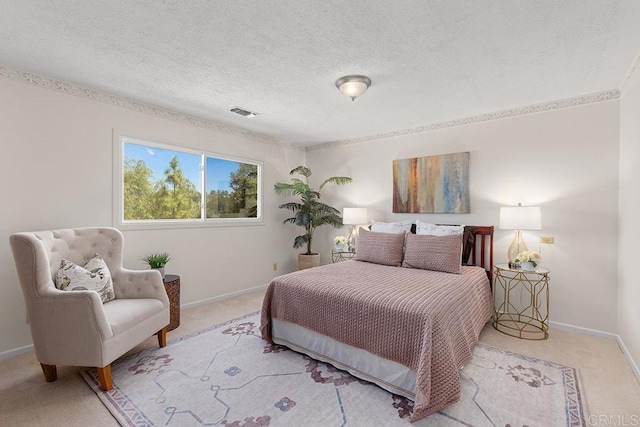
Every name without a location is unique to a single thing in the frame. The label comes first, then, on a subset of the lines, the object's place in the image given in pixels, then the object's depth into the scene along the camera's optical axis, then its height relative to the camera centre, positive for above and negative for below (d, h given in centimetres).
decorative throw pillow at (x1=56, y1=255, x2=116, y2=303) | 234 -52
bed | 187 -81
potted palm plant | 484 +3
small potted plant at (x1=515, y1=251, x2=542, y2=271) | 302 -45
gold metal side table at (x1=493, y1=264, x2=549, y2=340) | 310 -99
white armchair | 205 -76
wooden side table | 313 -89
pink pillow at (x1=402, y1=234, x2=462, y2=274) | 309 -41
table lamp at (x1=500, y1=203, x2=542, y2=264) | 304 -3
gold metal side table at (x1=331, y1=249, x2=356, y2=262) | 472 -67
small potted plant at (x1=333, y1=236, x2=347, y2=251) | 458 -43
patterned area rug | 182 -122
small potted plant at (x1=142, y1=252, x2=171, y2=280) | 319 -52
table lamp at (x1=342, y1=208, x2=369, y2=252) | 447 -3
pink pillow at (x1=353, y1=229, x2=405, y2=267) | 348 -40
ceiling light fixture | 266 +115
